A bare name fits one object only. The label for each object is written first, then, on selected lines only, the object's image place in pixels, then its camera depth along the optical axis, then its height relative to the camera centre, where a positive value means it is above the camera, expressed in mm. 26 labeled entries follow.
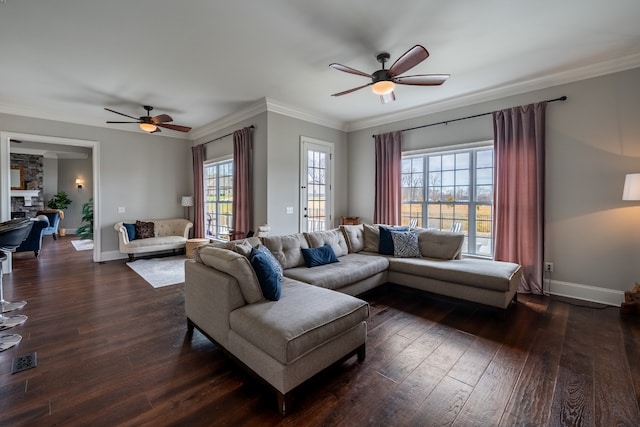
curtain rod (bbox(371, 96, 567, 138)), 3777 +1438
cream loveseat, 5895 -682
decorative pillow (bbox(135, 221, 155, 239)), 6223 -502
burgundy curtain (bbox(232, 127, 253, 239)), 5316 +448
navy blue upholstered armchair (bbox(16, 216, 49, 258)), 6215 -672
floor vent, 2178 -1233
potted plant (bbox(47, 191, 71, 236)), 9828 +147
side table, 6175 -808
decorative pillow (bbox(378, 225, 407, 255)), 4324 -529
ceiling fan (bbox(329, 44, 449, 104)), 2872 +1410
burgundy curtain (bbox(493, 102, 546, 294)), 3902 +241
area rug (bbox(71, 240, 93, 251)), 7539 -1059
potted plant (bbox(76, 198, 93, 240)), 8128 -627
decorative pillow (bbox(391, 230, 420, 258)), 4188 -572
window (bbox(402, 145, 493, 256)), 4539 +233
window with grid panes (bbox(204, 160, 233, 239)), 6310 +206
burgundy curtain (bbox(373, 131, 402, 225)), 5418 +564
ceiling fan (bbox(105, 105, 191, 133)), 4754 +1455
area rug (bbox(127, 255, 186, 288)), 4516 -1151
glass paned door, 5559 +417
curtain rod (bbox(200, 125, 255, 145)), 5974 +1521
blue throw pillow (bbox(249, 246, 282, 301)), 2293 -577
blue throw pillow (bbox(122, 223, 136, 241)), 6101 -498
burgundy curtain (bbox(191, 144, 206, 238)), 6855 +443
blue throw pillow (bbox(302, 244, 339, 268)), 3577 -638
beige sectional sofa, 1844 -789
